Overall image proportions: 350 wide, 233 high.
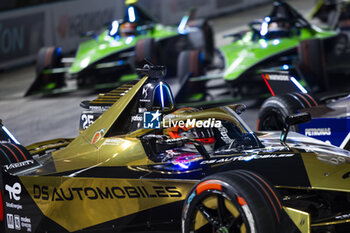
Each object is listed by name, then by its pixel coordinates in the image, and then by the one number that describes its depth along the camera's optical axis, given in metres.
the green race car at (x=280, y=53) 24.48
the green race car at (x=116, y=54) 29.56
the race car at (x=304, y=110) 14.55
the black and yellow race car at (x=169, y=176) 9.07
